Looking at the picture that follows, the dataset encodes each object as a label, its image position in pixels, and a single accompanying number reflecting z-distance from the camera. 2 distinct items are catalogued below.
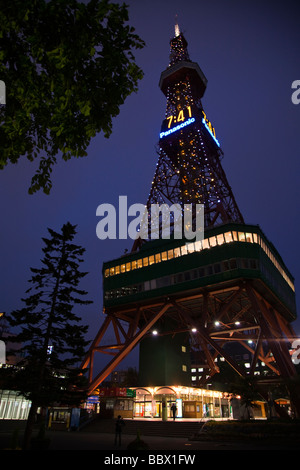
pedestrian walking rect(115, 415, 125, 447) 20.71
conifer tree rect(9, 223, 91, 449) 19.11
